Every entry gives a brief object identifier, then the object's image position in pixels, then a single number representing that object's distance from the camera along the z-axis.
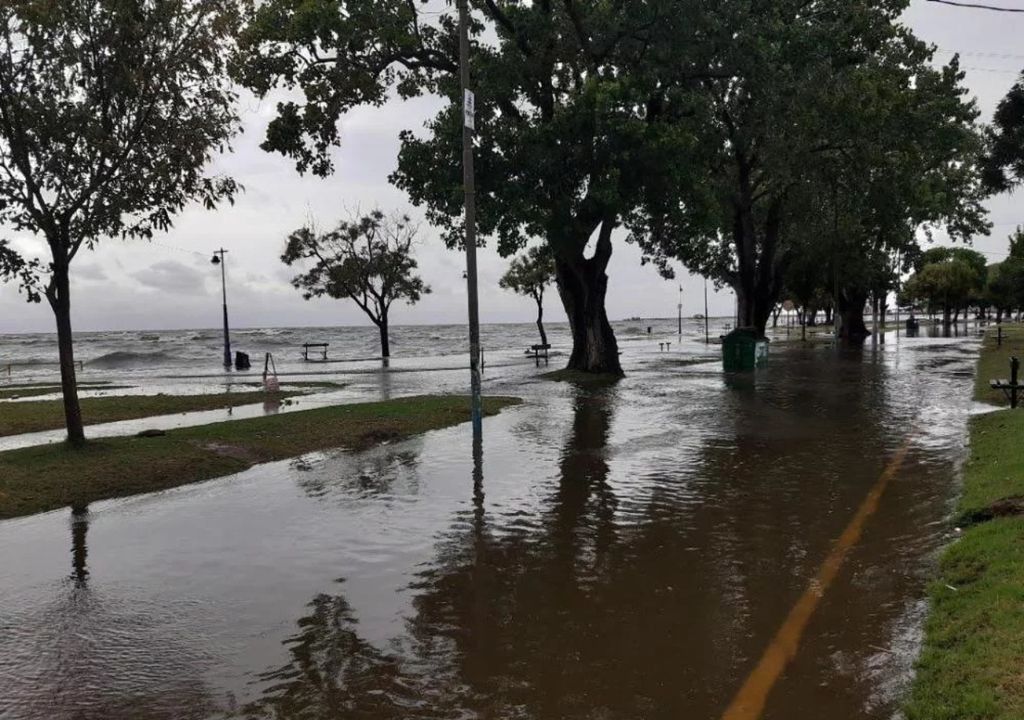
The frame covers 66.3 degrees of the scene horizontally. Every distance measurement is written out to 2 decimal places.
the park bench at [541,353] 44.75
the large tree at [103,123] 11.58
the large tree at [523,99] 20.62
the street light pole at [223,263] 44.41
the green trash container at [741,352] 28.28
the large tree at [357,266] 48.03
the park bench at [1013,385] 14.29
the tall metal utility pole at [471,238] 12.69
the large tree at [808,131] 23.33
